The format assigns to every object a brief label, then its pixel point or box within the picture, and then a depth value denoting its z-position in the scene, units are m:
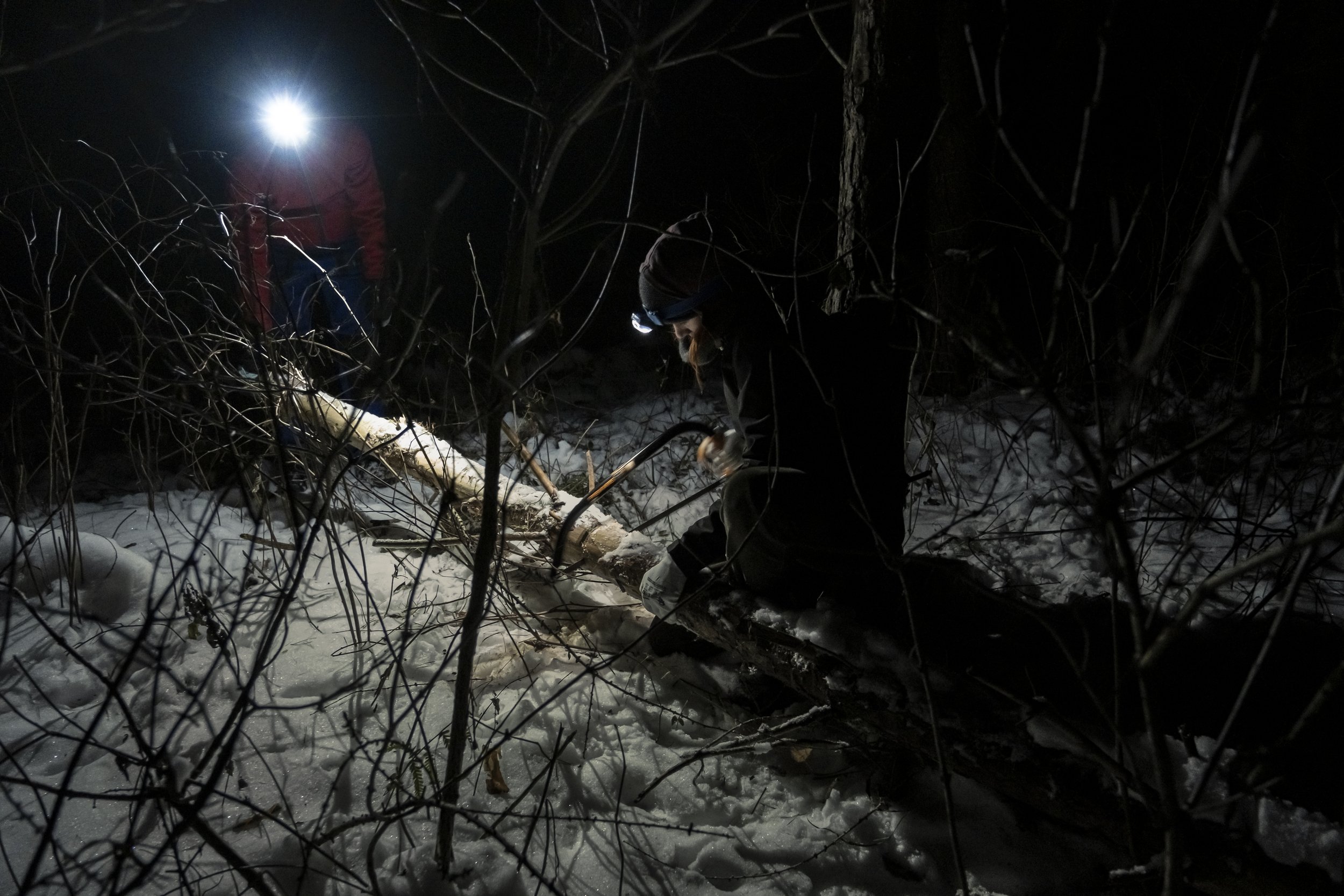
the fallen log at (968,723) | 1.29
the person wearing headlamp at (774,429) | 2.10
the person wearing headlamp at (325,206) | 3.72
